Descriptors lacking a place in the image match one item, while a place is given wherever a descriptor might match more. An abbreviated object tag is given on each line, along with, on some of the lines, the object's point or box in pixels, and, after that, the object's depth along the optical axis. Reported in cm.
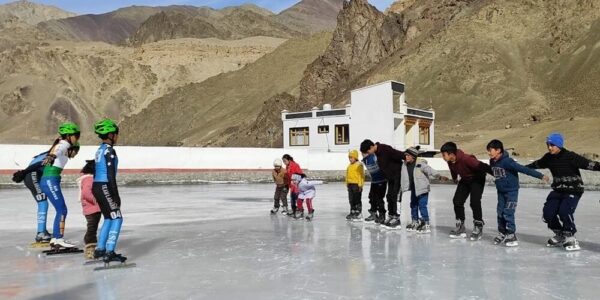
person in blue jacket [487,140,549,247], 879
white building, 4469
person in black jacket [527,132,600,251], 829
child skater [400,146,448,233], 1034
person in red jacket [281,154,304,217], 1295
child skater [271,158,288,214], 1347
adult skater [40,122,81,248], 823
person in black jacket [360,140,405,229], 1076
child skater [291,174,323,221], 1277
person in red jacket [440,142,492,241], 949
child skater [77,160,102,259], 771
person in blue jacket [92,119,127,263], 701
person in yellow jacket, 1220
